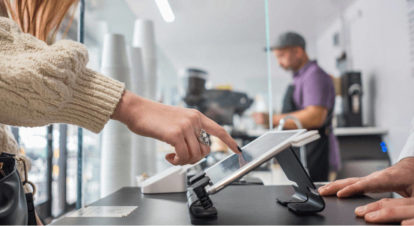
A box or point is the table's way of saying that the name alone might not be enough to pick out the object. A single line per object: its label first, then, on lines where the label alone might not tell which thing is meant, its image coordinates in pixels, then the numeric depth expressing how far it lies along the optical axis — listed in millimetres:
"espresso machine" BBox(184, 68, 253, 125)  1506
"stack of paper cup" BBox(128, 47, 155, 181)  945
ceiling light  922
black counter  457
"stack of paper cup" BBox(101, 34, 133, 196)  873
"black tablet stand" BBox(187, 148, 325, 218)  483
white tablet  445
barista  1520
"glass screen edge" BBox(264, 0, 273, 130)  1029
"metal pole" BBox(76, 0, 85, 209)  804
